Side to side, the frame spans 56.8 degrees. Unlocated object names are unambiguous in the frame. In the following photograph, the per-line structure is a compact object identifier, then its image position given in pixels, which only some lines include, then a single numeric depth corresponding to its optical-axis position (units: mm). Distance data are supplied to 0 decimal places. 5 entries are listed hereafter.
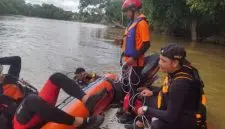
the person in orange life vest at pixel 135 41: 2970
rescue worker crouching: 1915
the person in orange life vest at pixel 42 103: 2238
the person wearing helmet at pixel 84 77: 3535
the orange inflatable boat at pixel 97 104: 2507
